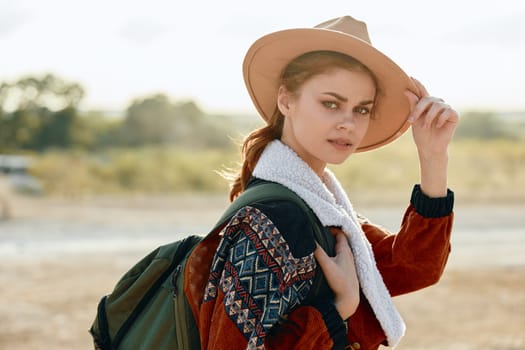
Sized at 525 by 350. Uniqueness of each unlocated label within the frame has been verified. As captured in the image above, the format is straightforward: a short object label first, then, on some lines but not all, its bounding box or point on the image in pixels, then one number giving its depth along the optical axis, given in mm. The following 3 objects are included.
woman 1787
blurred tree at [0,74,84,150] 25172
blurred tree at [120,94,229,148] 30844
